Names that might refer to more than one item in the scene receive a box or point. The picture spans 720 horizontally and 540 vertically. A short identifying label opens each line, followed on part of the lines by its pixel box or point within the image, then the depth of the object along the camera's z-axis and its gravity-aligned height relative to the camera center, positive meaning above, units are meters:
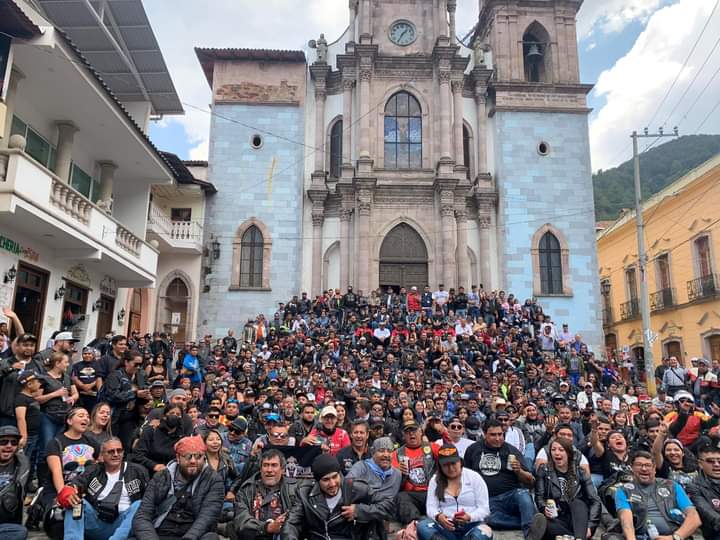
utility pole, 18.30 +3.38
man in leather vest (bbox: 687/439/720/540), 6.04 -1.20
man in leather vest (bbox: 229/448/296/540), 5.70 -1.29
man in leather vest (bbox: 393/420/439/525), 7.20 -1.11
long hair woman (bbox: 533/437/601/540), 6.28 -1.33
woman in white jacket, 5.93 -1.32
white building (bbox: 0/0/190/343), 12.23 +6.21
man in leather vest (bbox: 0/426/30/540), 5.47 -1.07
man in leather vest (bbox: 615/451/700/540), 5.97 -1.35
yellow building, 24.34 +5.36
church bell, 26.44 +15.09
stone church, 24.14 +9.16
